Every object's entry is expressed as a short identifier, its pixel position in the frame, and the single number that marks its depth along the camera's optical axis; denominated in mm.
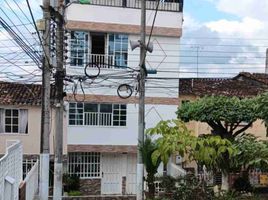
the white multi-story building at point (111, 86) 28281
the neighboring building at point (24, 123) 28016
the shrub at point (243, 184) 23639
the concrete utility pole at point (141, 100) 20884
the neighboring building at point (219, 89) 31703
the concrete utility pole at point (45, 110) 16578
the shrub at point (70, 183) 27438
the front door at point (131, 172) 29792
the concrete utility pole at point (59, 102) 17344
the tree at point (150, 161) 21047
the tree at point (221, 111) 22438
